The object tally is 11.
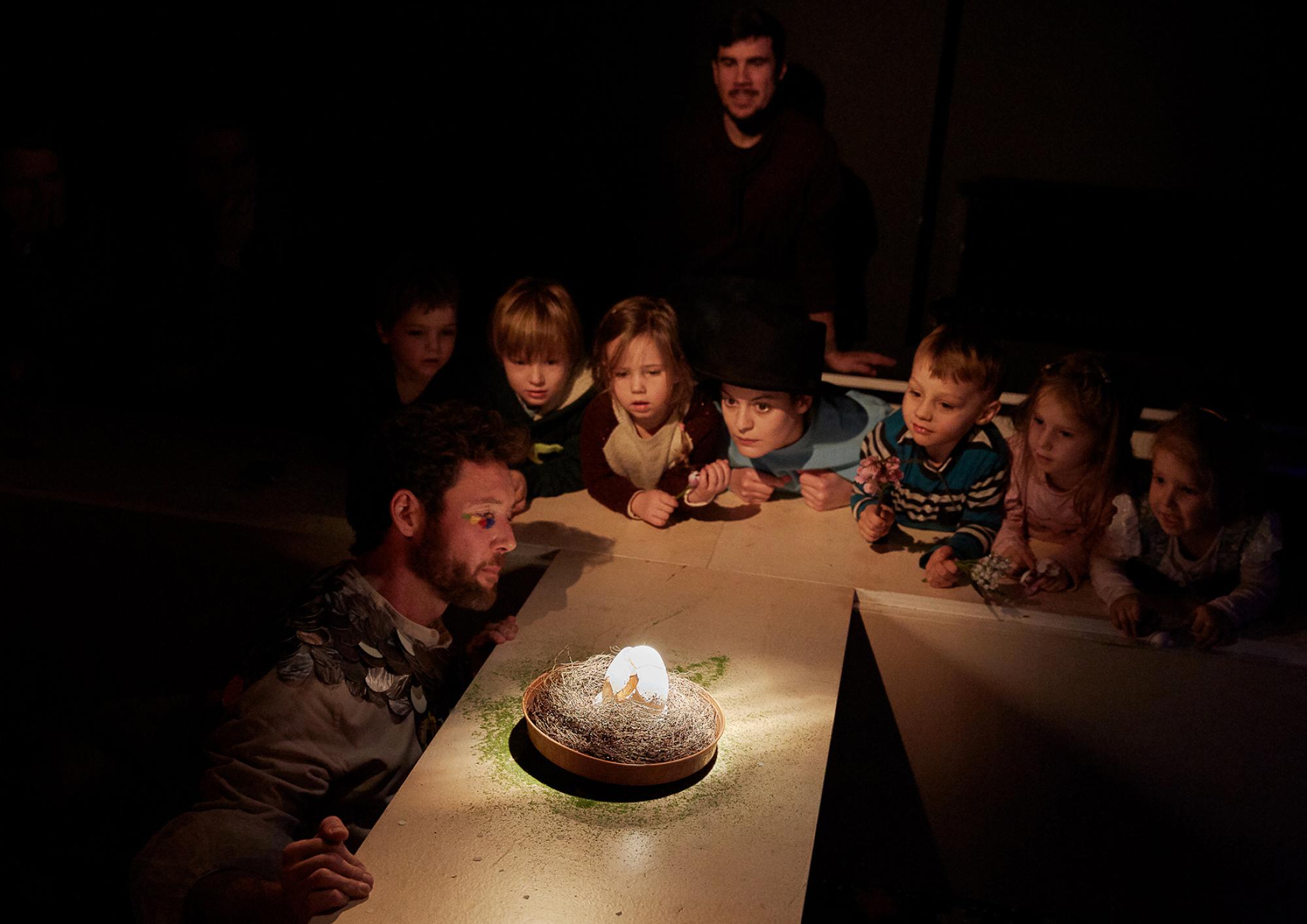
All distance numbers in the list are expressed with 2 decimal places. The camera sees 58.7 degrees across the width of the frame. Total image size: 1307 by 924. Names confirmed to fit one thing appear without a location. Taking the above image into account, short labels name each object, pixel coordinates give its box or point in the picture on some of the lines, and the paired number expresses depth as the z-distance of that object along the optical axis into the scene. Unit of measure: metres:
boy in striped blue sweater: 3.13
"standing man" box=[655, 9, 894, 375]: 4.20
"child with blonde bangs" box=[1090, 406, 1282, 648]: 2.92
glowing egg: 2.30
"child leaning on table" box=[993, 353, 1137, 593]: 3.10
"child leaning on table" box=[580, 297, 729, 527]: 3.30
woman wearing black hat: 3.34
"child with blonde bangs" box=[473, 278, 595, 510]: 3.35
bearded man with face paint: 2.07
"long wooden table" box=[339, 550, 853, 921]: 1.98
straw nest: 2.25
